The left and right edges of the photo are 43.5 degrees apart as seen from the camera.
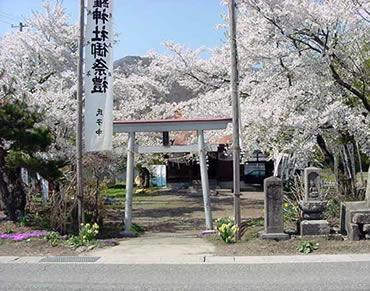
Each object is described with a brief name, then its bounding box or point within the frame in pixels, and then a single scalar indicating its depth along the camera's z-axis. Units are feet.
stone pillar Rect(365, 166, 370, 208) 32.86
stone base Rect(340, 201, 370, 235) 31.94
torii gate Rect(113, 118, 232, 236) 40.40
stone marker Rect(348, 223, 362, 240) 31.27
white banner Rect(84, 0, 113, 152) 36.06
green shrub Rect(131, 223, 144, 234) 44.05
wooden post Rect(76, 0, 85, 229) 35.88
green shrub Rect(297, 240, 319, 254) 29.41
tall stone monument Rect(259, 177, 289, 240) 32.61
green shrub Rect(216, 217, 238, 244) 33.37
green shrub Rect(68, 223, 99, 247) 32.89
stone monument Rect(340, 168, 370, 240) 31.30
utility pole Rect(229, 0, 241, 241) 33.68
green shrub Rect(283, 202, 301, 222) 39.27
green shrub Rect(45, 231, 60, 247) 33.04
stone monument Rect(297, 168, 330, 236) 32.58
